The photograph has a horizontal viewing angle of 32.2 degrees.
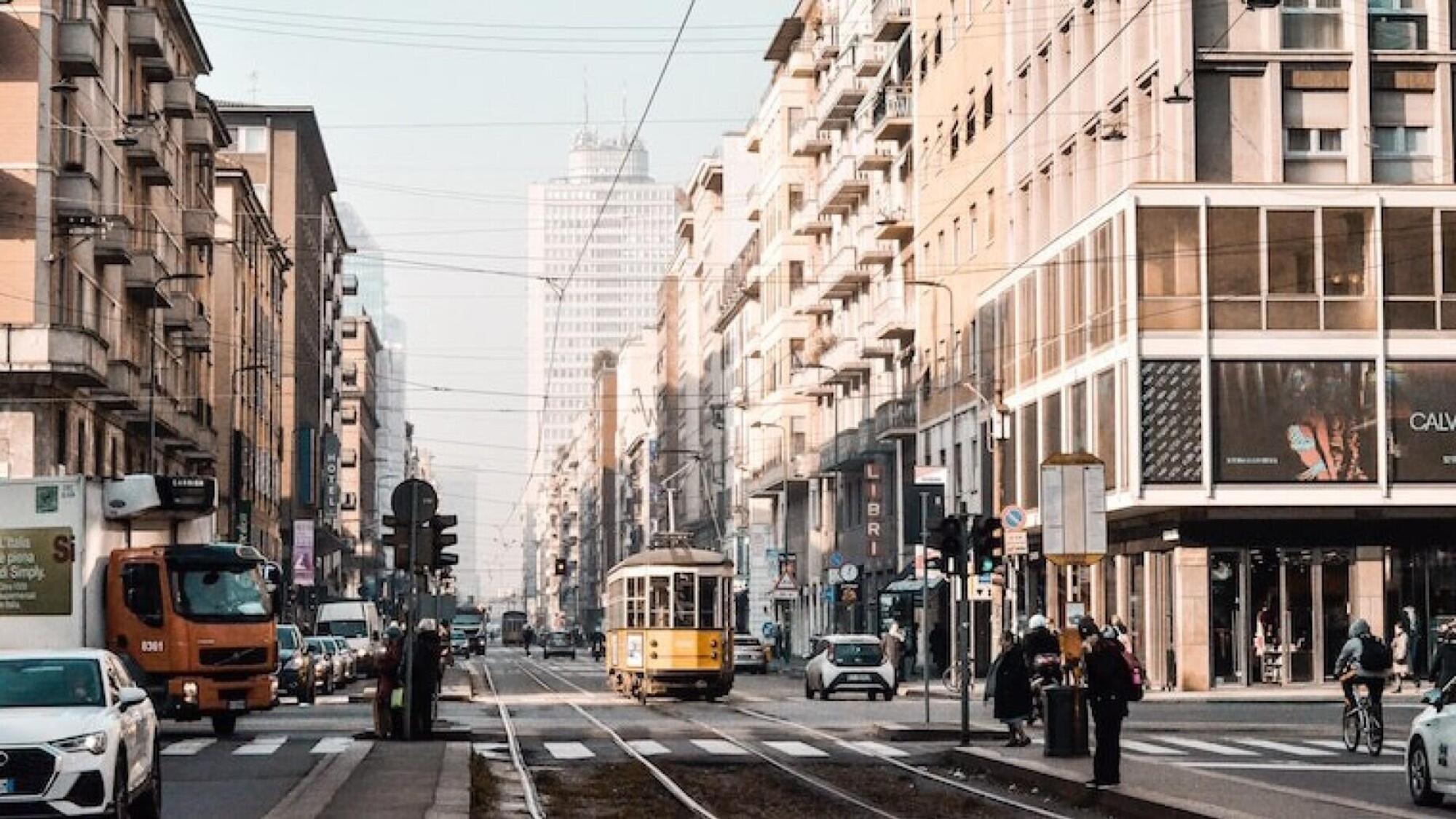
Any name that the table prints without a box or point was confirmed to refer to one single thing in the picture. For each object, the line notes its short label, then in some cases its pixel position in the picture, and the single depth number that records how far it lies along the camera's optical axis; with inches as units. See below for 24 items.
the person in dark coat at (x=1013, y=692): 1216.2
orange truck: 1226.6
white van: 3083.2
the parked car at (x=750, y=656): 3132.4
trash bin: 1088.2
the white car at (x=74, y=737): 652.7
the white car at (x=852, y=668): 2075.5
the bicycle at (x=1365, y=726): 1187.9
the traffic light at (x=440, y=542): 1196.1
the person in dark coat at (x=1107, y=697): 890.7
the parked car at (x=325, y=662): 2348.7
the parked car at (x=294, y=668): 2027.6
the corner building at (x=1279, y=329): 2038.6
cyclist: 1168.8
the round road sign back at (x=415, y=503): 1186.0
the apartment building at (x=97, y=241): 2175.2
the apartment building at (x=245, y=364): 3690.9
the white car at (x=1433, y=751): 832.3
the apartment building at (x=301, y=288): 4975.4
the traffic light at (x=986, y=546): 1263.5
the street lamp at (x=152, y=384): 2439.7
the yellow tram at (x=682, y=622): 1982.0
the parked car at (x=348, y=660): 2620.6
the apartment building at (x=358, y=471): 6988.2
